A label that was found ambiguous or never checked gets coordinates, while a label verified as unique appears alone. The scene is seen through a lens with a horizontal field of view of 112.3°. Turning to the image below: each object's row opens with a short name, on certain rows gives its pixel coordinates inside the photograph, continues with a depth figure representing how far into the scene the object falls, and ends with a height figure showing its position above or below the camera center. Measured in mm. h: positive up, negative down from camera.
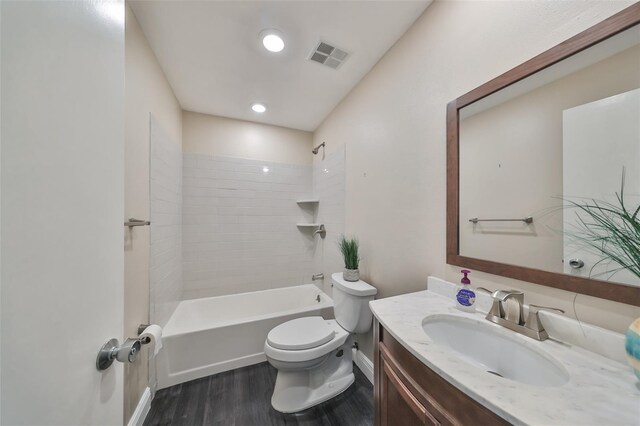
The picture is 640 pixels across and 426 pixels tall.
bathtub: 1693 -1094
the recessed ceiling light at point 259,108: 2285 +1143
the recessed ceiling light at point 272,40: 1404 +1167
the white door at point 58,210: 315 +5
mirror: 654 +188
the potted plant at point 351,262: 1712 -401
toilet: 1408 -925
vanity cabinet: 555 -571
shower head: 2685 +831
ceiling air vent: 1516 +1168
